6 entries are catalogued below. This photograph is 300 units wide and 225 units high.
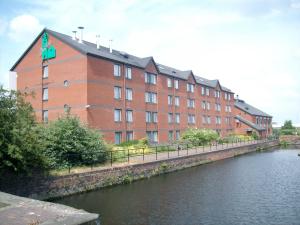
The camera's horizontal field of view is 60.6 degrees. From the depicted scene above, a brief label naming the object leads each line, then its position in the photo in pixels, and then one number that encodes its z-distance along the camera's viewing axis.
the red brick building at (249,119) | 54.33
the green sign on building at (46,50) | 28.21
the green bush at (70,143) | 15.65
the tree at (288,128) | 62.80
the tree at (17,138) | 11.58
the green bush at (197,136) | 32.63
